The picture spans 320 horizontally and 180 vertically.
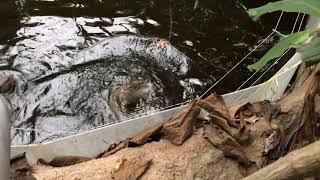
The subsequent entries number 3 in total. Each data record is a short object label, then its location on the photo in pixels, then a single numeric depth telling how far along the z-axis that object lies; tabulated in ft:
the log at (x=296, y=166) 3.24
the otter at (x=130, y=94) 9.55
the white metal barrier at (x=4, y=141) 3.71
